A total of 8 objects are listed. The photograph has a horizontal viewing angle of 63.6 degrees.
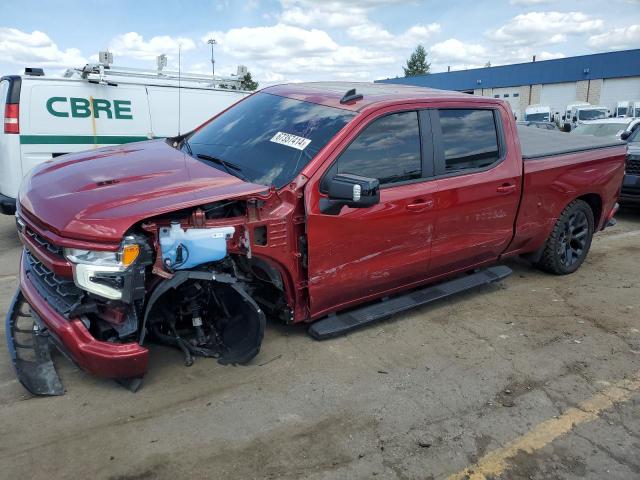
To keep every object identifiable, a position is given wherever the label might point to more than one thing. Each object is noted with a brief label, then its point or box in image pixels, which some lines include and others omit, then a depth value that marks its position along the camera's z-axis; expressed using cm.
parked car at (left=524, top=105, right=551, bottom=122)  3231
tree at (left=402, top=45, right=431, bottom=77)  8775
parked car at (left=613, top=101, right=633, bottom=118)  3467
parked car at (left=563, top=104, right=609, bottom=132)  3022
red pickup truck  285
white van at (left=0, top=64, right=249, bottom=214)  627
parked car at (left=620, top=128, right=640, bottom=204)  869
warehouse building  4222
